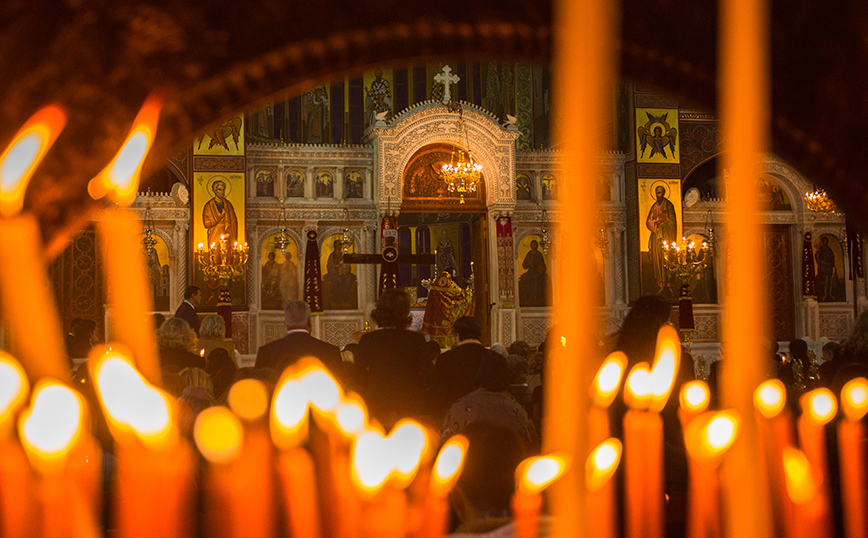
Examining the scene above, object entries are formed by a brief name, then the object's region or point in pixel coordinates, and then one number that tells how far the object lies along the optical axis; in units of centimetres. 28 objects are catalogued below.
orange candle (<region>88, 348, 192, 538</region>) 197
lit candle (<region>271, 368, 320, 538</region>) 249
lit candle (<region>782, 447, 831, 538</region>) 262
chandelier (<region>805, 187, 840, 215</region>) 1405
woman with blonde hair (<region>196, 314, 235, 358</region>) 602
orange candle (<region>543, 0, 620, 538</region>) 190
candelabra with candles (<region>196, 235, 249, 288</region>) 1425
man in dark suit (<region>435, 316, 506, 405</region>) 482
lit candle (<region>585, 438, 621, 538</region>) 257
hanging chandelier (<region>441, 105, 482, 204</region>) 1418
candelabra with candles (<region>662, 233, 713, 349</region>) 1549
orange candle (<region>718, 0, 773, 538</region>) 188
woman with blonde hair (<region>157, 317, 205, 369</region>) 446
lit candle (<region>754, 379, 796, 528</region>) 273
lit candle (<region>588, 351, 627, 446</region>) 298
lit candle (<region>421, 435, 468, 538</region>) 239
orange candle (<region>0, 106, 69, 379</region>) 170
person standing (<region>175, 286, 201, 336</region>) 826
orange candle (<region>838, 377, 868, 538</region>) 270
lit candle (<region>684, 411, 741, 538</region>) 258
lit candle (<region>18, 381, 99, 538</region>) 181
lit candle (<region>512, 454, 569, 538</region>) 200
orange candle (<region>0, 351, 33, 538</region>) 215
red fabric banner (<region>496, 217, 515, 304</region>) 1539
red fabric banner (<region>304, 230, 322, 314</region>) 1441
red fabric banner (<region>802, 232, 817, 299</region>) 1633
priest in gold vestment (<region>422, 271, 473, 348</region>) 1405
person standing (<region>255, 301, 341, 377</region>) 439
